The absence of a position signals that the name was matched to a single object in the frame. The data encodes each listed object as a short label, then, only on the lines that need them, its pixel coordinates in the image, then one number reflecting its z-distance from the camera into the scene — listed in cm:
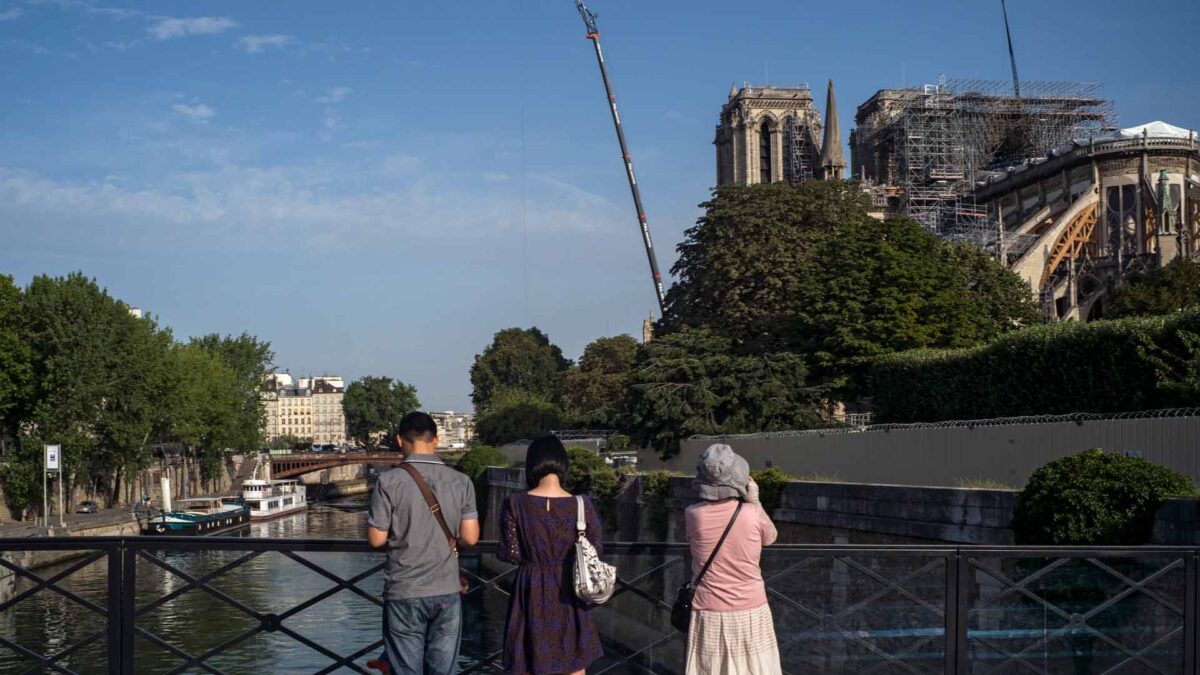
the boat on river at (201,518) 5978
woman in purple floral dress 632
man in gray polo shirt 645
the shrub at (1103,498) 1351
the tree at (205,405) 7088
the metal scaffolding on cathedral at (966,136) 9138
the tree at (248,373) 9556
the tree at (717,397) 4122
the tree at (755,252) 4981
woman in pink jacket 642
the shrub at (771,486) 2406
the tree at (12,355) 5953
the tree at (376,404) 15225
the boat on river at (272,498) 8162
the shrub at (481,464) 5547
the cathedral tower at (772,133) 11556
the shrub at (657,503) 2952
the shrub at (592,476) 3441
